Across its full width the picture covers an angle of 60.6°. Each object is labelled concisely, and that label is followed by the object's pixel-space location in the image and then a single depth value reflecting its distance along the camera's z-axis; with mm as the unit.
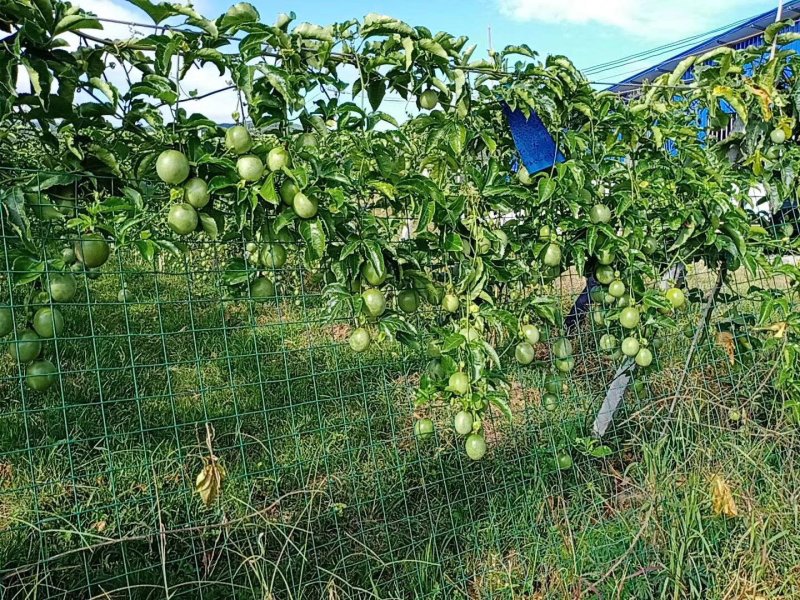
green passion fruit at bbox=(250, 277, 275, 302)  1625
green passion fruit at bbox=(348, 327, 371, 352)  1644
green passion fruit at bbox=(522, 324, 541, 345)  1875
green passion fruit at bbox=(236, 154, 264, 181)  1442
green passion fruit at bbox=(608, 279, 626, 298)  2037
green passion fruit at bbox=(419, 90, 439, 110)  1787
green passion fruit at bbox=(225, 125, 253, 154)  1437
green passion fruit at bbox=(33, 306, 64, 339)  1388
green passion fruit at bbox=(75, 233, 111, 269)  1394
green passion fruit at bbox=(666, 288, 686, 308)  2133
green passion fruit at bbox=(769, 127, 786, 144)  2447
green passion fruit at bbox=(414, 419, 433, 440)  1874
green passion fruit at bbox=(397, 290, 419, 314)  1710
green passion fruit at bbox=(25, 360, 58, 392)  1410
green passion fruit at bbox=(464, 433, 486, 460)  1691
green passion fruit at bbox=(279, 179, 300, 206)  1489
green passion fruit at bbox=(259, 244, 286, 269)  1617
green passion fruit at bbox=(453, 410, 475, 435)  1676
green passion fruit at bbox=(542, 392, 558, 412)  2137
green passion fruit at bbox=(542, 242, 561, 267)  1897
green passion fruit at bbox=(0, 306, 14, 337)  1380
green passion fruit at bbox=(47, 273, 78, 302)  1387
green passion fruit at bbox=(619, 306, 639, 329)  2053
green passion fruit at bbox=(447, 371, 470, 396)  1664
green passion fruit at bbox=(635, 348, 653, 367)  2094
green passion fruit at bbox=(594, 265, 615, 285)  2070
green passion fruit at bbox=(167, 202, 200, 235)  1411
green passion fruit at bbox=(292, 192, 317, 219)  1471
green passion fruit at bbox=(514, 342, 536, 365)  1901
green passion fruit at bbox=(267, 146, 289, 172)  1458
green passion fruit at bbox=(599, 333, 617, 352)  2194
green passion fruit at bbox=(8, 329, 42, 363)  1394
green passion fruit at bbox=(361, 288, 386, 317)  1595
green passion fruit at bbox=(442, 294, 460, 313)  1748
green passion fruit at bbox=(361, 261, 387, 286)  1590
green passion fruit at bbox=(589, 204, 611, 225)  1968
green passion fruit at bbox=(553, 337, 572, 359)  2066
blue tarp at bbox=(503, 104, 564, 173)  1931
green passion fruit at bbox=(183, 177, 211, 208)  1438
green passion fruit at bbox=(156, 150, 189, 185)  1389
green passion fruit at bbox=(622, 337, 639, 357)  2092
